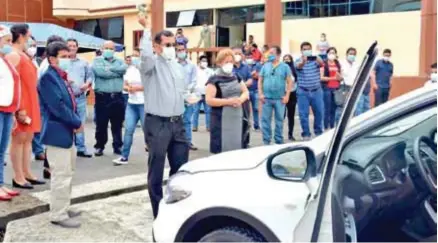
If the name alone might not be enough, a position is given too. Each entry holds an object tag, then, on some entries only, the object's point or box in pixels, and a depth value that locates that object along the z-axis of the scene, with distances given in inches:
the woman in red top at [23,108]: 245.4
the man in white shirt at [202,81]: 456.6
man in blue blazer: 202.4
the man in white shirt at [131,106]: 323.7
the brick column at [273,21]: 639.8
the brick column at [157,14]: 702.1
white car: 114.8
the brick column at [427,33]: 593.0
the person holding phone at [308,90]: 412.2
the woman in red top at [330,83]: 438.6
